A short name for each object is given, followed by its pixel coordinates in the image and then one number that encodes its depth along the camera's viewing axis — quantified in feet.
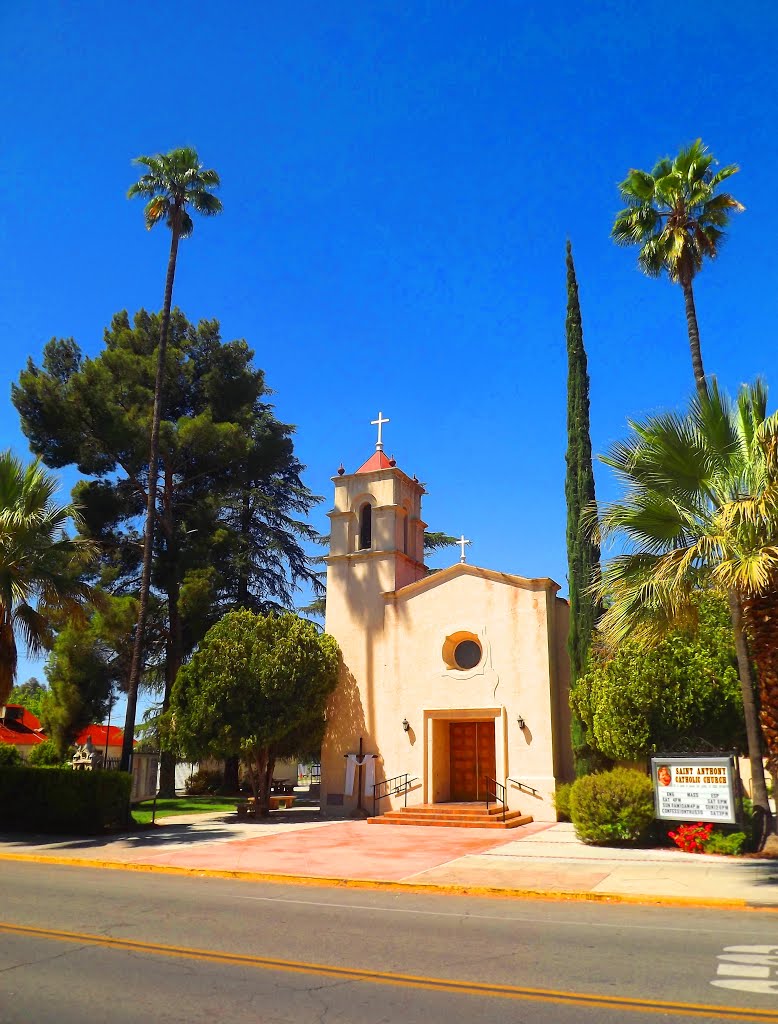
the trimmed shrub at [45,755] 114.01
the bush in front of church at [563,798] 69.33
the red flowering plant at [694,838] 50.39
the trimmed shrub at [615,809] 54.75
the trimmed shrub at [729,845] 48.49
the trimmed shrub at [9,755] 97.15
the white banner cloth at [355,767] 83.51
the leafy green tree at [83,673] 106.63
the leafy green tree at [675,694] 62.13
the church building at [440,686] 78.69
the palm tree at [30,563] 61.26
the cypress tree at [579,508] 75.10
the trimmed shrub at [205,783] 124.67
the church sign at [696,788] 50.47
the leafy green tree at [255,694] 78.74
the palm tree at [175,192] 86.22
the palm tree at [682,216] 66.74
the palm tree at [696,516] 41.16
